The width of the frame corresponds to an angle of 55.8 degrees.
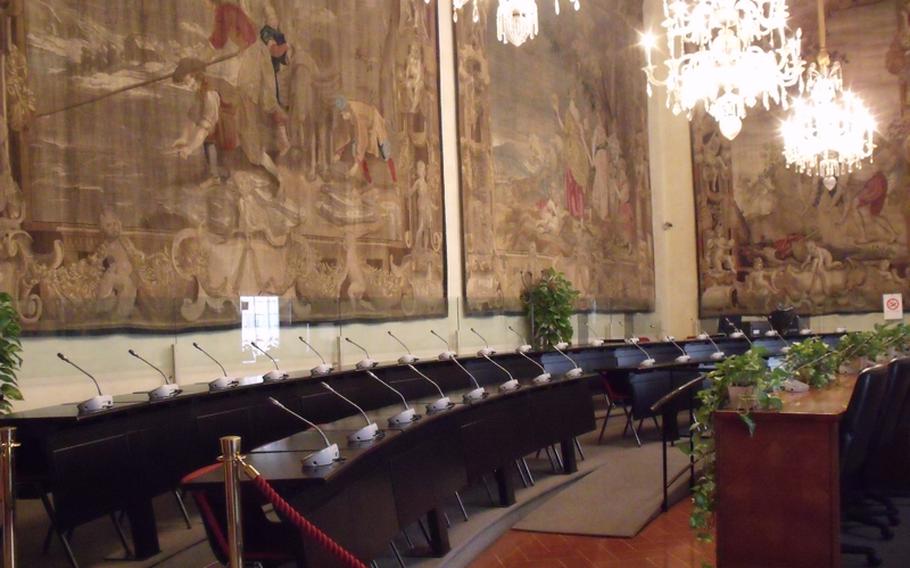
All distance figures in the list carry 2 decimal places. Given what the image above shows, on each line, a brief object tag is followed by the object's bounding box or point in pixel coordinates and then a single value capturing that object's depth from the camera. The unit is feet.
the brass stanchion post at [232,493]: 9.77
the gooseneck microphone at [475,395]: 22.20
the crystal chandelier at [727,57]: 25.91
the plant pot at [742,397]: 14.66
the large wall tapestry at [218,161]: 21.99
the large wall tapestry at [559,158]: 42.11
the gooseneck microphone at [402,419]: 17.33
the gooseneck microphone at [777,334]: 46.42
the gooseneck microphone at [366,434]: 15.02
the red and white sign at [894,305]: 54.95
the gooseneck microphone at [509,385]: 24.49
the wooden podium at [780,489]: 13.99
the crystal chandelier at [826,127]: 39.81
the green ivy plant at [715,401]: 14.83
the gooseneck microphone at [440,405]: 19.84
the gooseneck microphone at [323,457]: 12.52
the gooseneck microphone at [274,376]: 24.49
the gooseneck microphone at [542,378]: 26.63
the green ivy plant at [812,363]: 18.38
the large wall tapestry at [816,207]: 57.11
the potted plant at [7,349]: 17.53
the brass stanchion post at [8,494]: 10.37
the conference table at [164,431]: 16.03
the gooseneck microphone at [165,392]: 19.87
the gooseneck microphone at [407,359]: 31.32
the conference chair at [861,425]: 15.07
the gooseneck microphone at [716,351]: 39.03
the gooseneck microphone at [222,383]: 22.22
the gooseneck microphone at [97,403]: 17.35
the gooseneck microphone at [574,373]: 28.75
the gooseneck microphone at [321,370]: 27.07
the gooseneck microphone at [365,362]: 29.24
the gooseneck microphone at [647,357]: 35.75
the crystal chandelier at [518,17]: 18.98
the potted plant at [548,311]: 44.34
